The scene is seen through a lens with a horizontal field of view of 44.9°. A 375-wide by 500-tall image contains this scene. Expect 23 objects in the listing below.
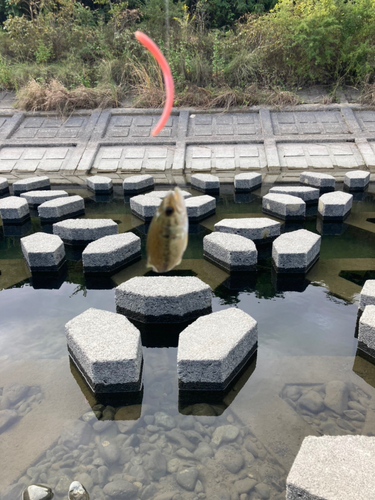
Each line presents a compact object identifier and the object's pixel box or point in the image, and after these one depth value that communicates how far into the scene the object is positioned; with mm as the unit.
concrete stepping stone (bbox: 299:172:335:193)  7617
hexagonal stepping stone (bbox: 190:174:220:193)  7691
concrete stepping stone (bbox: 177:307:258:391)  3268
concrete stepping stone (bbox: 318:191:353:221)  6426
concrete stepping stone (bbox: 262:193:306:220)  6414
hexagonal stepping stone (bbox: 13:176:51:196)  7684
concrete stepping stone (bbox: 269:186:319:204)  6945
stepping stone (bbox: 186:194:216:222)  6480
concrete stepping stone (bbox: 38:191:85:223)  6539
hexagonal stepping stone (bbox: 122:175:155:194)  7812
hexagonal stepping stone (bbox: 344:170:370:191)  7703
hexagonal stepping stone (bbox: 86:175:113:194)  7871
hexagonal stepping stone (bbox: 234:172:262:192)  7770
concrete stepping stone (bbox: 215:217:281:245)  5656
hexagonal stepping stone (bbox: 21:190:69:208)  7164
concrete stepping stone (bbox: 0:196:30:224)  6590
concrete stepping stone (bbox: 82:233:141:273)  5086
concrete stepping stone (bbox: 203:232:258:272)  5035
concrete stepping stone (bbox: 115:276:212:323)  4125
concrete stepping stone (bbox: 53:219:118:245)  5734
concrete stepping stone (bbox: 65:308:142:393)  3264
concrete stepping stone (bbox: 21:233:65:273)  5137
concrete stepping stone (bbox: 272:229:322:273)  4969
